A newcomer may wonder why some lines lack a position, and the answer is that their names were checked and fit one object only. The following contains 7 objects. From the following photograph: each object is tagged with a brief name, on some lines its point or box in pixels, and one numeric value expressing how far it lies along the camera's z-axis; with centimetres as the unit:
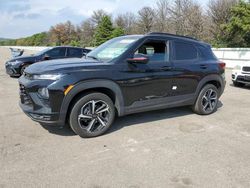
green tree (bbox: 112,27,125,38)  4181
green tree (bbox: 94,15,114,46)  4466
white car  930
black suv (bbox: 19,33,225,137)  387
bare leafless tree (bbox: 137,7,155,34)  4597
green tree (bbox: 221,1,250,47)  2069
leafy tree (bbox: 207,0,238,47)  3070
